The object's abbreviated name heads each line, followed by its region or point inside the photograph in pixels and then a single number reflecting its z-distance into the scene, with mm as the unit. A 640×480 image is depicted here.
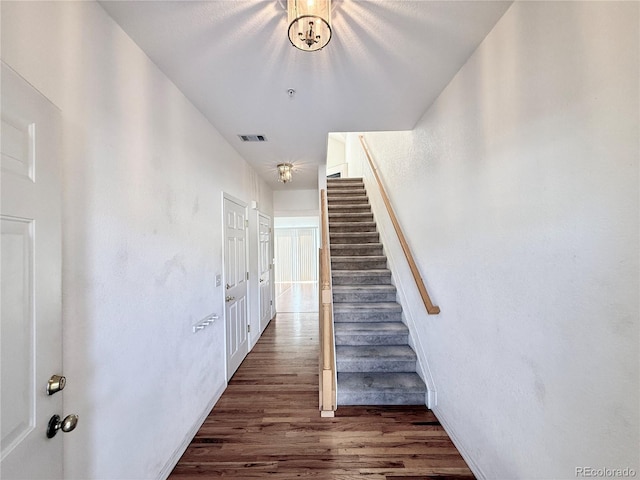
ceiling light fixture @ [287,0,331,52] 1075
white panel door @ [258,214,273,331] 4441
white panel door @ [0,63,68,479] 702
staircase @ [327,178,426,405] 2330
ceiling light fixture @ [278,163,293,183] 3646
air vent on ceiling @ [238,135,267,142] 2738
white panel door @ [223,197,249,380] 2840
